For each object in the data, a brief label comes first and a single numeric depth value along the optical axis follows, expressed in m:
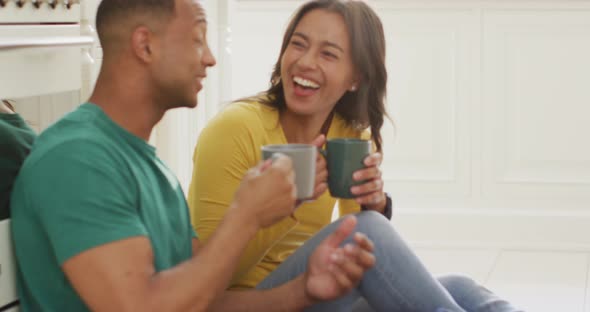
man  2.21
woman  2.76
